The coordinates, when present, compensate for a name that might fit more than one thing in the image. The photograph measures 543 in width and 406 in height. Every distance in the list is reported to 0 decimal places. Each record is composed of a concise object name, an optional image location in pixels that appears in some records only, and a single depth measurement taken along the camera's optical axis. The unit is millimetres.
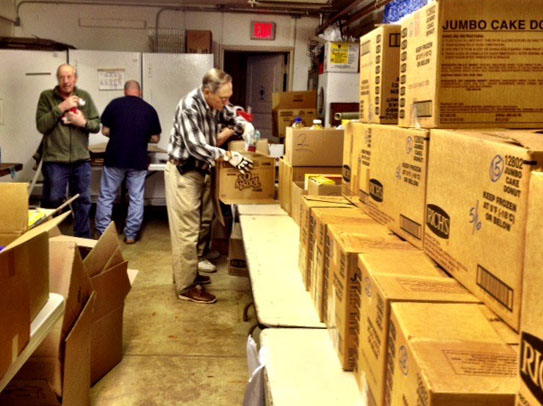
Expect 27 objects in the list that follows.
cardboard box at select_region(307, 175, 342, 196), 2535
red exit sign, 6984
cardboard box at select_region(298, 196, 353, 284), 1973
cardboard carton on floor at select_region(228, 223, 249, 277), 3748
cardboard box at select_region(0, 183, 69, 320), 1300
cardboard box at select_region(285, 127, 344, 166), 3148
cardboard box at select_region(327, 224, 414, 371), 1357
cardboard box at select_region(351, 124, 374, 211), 1841
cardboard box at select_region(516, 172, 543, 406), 680
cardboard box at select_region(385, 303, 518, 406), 761
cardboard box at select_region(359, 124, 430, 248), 1394
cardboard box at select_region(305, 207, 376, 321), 1680
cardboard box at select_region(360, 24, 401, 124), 1741
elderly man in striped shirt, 3383
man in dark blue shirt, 4934
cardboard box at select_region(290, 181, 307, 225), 2895
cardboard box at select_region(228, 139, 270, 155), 4001
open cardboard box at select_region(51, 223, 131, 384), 2508
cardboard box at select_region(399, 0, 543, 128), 1294
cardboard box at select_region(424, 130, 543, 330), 920
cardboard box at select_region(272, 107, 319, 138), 5496
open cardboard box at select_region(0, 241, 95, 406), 1964
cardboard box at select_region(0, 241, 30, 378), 1211
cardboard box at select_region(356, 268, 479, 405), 1062
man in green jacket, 4492
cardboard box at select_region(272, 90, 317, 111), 5594
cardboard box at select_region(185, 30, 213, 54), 6496
